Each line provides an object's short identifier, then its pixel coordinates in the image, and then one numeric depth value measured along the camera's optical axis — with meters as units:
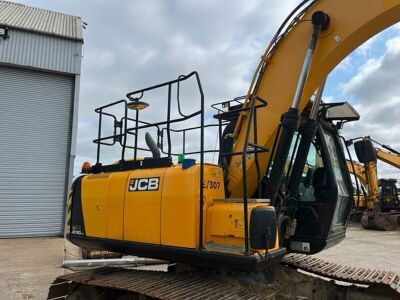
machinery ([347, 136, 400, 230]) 22.67
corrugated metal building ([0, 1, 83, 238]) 16.14
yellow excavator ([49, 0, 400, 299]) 3.99
